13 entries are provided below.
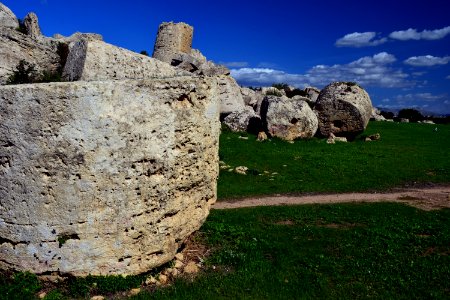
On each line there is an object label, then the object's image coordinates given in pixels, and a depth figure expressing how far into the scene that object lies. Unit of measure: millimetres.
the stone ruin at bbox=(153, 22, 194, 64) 47406
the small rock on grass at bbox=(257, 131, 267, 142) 26898
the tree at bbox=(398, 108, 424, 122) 57438
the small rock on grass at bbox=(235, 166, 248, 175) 19891
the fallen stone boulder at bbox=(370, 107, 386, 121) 47806
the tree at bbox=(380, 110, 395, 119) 59000
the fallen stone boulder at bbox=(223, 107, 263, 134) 29797
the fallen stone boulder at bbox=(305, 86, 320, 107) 53125
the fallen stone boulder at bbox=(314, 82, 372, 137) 29266
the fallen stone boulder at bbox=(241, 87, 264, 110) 39438
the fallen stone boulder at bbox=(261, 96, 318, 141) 27969
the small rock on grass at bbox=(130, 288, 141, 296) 7887
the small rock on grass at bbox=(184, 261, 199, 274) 8984
